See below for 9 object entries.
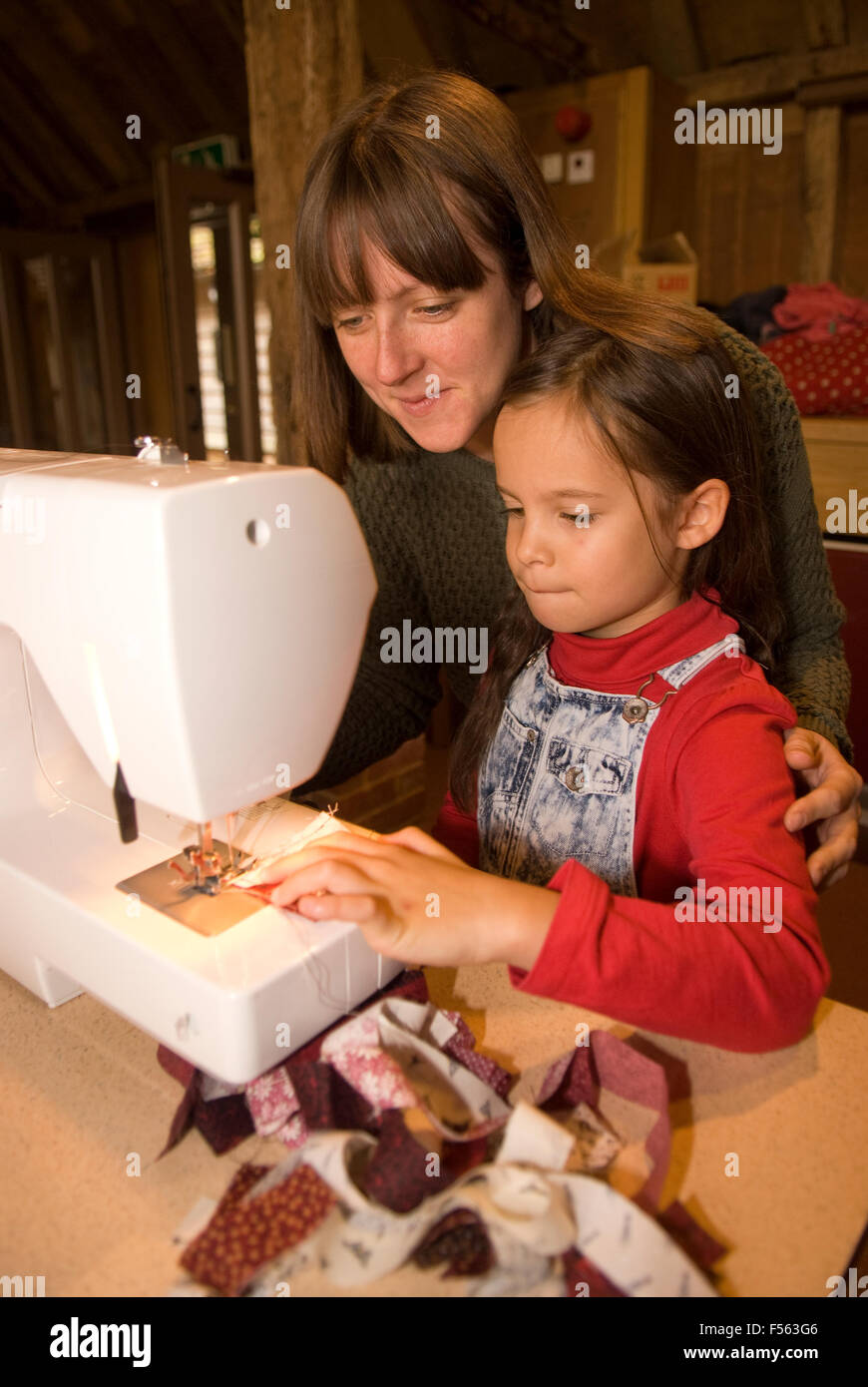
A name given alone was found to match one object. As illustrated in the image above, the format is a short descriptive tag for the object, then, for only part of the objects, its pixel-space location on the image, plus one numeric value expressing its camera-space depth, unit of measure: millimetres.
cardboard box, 2842
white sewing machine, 604
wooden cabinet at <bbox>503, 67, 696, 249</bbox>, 3148
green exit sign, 3887
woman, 995
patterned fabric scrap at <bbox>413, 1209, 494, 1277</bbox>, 577
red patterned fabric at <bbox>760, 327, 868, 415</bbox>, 2570
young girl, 708
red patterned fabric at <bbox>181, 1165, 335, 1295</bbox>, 578
